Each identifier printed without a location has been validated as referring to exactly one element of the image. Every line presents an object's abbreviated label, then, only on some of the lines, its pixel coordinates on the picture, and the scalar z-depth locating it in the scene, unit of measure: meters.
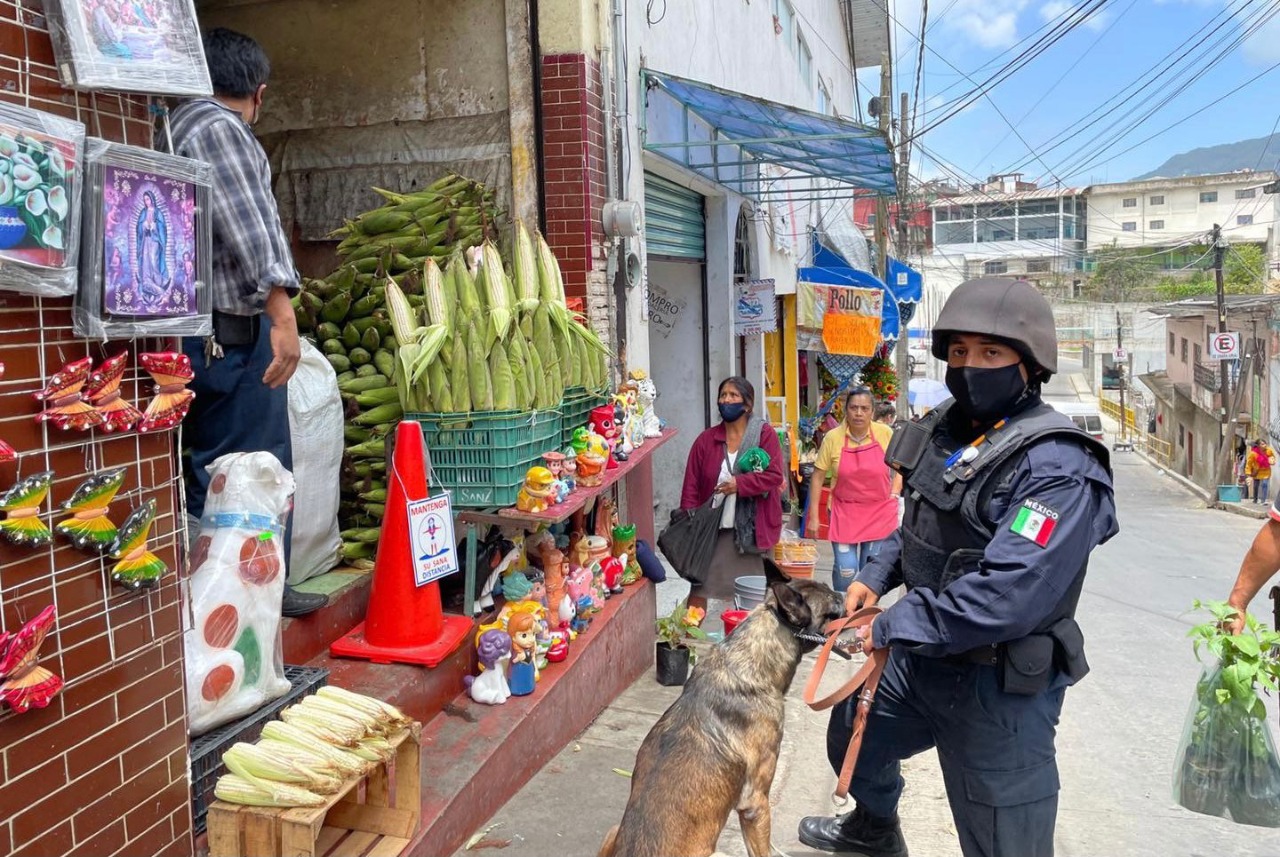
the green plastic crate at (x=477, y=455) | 4.36
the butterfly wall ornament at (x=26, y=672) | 2.11
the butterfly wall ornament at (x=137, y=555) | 2.48
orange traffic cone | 3.94
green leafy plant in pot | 5.93
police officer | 2.77
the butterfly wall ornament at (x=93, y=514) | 2.33
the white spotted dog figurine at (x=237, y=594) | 2.91
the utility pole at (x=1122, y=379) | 42.41
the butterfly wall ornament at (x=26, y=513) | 2.15
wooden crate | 2.99
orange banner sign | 14.12
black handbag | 7.01
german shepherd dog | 2.95
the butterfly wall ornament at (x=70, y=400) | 2.28
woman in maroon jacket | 6.96
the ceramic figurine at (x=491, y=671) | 4.18
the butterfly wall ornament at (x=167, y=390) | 2.59
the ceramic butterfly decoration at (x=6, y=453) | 2.13
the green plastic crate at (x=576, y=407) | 5.23
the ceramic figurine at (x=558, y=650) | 4.68
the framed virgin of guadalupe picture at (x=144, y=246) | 2.37
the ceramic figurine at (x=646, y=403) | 6.23
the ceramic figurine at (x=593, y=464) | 4.98
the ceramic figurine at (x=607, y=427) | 5.45
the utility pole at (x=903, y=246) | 21.41
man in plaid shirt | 3.08
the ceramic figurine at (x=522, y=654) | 4.30
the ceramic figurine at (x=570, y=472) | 4.79
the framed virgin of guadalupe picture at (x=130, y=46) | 2.31
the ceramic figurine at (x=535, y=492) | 4.37
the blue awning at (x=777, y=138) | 7.61
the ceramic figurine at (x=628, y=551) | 6.12
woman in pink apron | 7.69
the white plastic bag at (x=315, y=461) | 4.16
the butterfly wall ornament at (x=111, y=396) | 2.41
